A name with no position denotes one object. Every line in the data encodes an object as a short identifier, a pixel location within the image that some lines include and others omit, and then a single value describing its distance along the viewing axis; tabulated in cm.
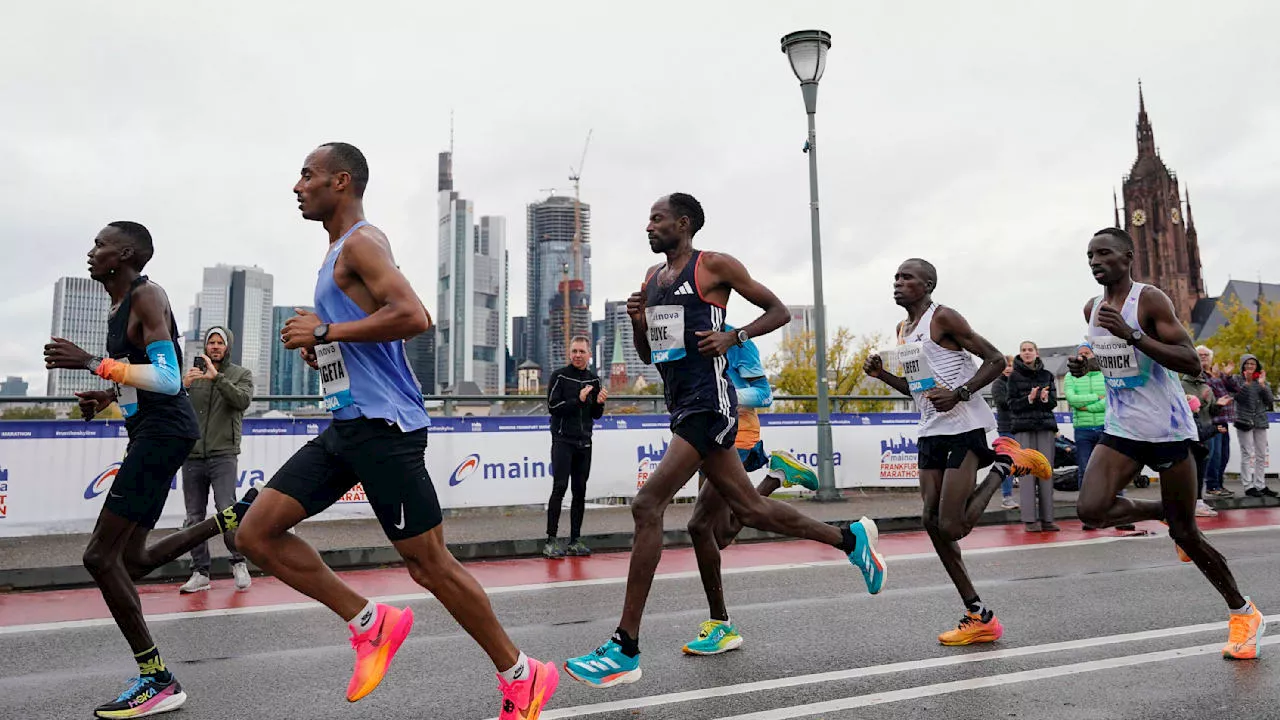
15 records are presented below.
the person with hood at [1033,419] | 1123
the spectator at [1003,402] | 1175
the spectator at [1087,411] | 1220
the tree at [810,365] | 6322
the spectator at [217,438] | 799
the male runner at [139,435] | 436
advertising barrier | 1023
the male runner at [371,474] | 361
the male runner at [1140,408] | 518
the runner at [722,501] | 526
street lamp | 1388
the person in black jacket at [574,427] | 963
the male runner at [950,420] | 552
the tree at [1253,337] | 6431
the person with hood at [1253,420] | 1427
